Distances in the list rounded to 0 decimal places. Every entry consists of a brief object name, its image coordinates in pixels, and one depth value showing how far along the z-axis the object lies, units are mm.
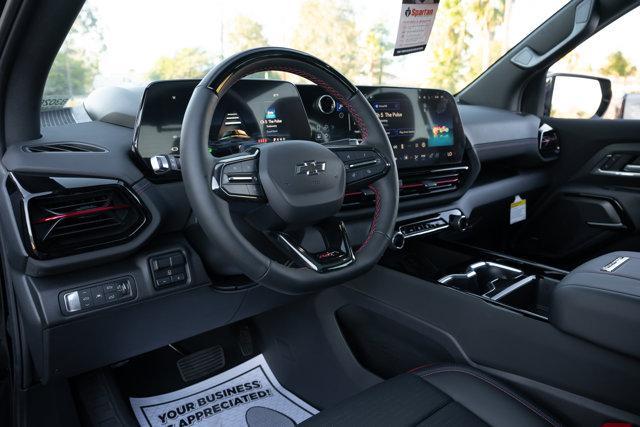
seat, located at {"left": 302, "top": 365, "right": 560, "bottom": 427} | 1092
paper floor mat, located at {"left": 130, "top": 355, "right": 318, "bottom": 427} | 1777
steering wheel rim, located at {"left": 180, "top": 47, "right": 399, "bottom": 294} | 1029
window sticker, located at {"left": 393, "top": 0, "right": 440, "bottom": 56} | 1979
